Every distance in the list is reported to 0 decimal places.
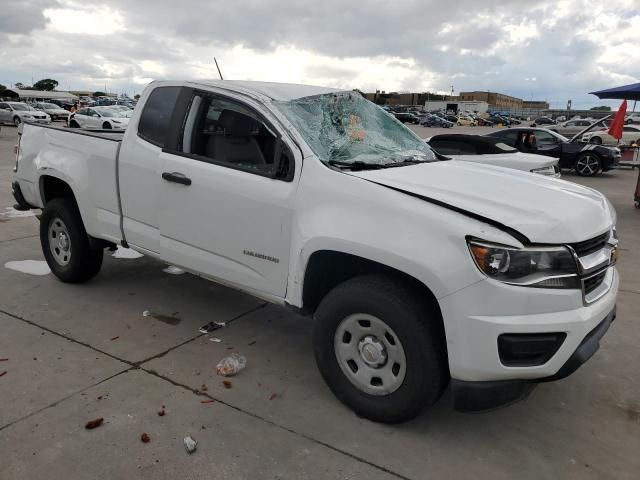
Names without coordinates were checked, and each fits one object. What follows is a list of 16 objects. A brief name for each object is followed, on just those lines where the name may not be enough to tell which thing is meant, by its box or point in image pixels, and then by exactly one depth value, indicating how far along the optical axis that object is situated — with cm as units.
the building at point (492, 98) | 14525
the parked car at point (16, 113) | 3052
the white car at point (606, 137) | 2098
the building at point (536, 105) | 15859
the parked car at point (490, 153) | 906
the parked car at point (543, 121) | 6434
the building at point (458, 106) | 11066
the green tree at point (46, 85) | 13023
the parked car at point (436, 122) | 6072
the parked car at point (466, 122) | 6705
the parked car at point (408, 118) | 6731
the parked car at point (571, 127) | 3093
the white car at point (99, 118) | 2391
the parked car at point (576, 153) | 1516
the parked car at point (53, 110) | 3575
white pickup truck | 257
